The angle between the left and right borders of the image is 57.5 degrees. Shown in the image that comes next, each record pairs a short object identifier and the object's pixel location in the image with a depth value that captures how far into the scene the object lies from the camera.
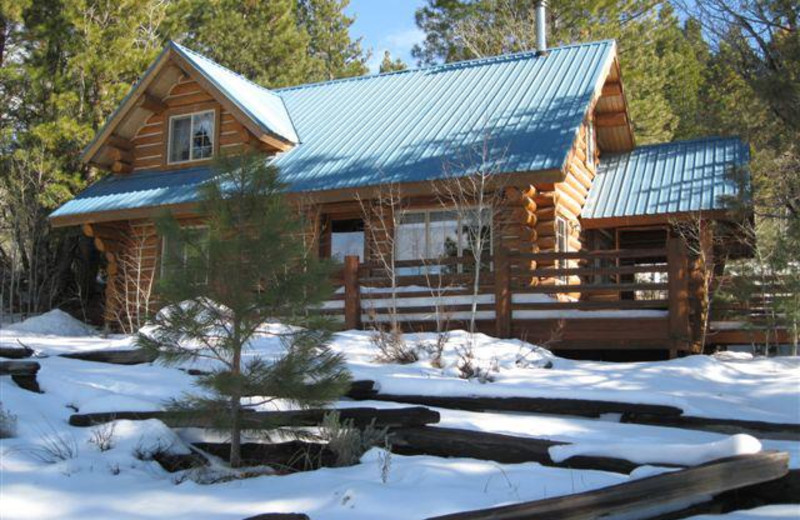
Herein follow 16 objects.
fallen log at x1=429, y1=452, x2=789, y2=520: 3.68
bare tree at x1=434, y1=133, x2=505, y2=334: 12.30
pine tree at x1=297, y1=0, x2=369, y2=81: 36.12
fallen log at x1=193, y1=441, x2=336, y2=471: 5.64
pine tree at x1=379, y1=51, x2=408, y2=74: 37.81
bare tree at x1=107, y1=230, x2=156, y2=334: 15.46
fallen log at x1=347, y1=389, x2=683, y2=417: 6.64
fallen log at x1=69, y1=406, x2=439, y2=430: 5.54
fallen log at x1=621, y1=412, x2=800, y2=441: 6.07
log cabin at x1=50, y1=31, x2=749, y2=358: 11.05
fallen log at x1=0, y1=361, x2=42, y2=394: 6.81
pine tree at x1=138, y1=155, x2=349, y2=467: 5.47
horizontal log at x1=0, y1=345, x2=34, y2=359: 8.09
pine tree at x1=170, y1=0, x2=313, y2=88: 28.75
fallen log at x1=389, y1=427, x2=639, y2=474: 5.00
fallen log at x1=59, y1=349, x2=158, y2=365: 8.86
